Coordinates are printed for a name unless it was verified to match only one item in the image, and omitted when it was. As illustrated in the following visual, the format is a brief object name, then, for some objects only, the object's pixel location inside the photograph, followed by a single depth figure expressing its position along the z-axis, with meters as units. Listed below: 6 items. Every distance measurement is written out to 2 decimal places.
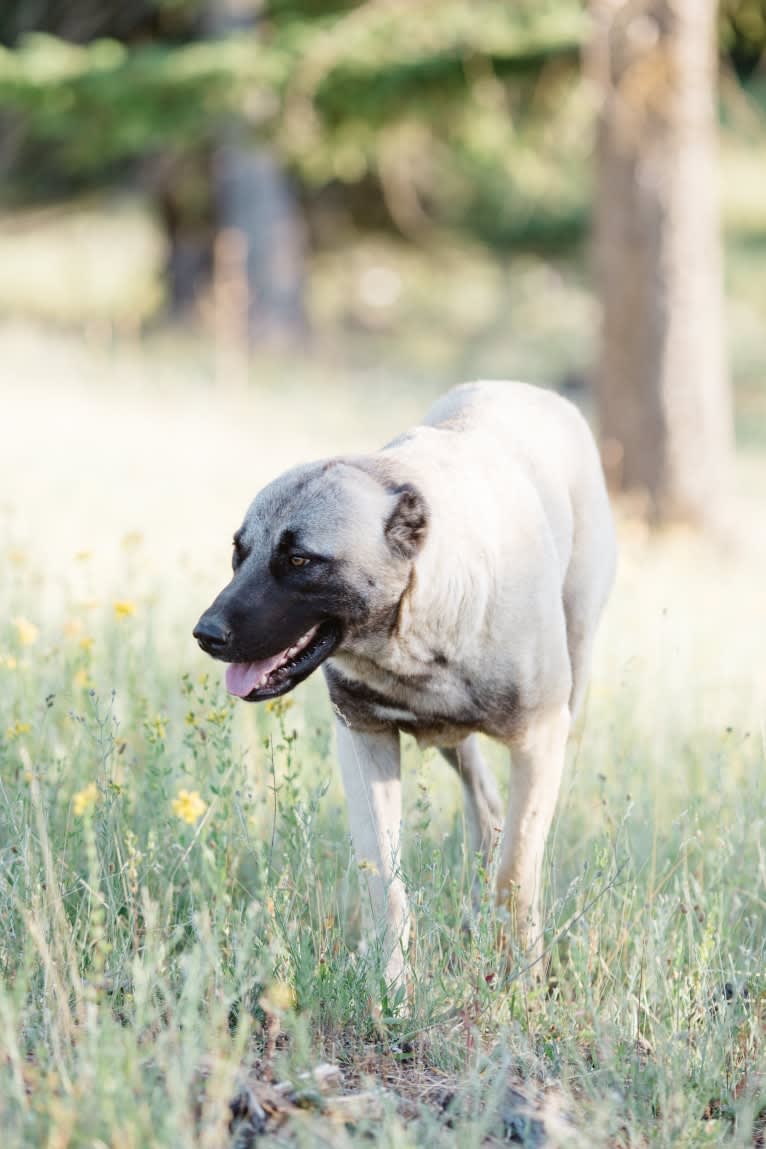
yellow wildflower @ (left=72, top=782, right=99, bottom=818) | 5.32
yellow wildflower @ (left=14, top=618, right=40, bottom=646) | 6.80
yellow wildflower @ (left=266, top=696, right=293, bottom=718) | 7.10
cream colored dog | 6.69
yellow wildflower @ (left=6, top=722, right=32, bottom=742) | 6.55
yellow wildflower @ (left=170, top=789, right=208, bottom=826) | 5.44
